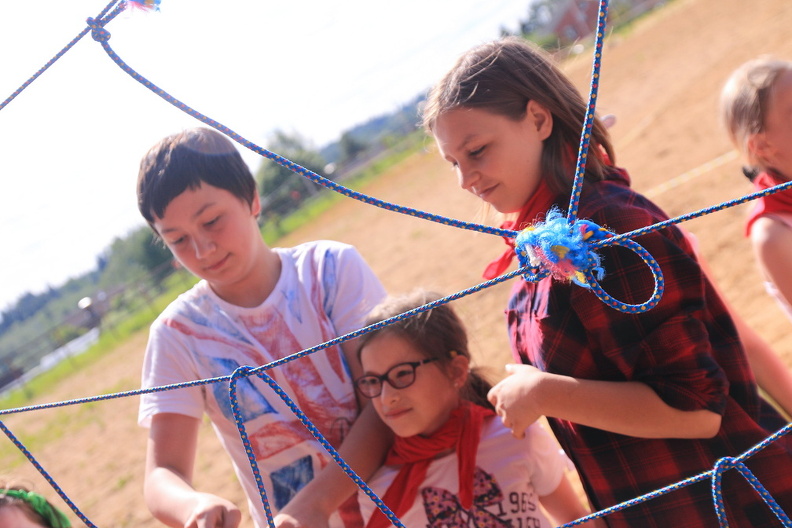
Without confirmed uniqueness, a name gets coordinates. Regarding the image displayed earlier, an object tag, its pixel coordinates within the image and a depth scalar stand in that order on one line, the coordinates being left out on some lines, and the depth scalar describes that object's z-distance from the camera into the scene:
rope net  0.92
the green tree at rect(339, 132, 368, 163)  30.67
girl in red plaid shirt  1.18
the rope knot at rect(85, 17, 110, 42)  1.07
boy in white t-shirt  1.49
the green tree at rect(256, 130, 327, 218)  19.69
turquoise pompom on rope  0.91
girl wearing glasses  1.53
